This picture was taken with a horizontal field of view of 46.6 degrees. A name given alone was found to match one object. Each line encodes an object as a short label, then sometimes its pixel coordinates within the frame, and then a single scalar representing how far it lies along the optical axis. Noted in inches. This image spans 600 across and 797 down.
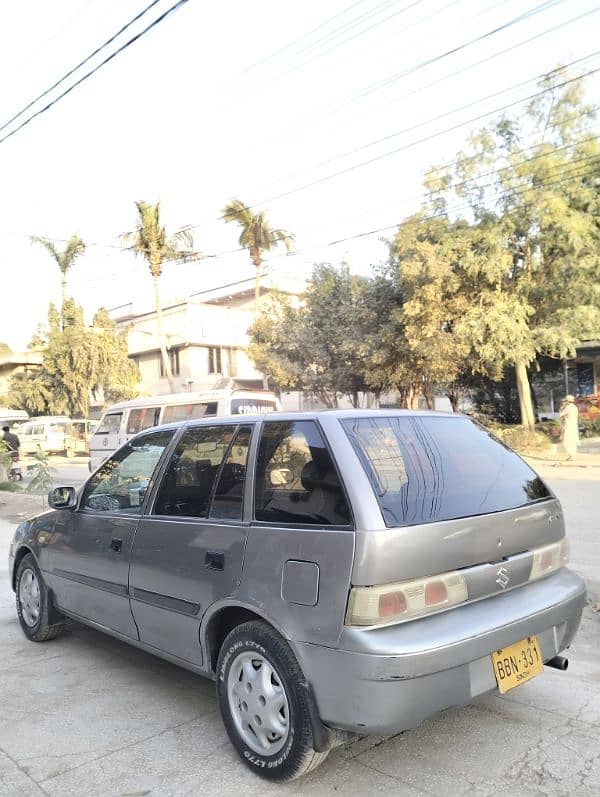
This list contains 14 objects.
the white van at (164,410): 590.6
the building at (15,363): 1594.5
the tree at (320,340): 986.7
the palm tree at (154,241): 1347.2
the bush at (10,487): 610.3
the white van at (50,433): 1150.3
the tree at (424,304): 813.9
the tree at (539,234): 781.9
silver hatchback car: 109.1
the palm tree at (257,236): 1453.0
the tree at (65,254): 1534.2
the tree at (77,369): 1406.3
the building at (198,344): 1550.2
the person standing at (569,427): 700.7
